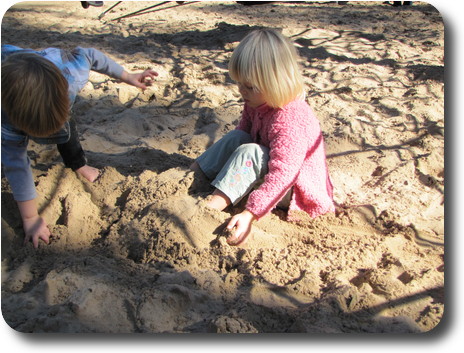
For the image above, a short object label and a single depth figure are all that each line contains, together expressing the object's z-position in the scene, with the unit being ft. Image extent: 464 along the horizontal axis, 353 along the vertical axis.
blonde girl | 6.58
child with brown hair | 5.99
